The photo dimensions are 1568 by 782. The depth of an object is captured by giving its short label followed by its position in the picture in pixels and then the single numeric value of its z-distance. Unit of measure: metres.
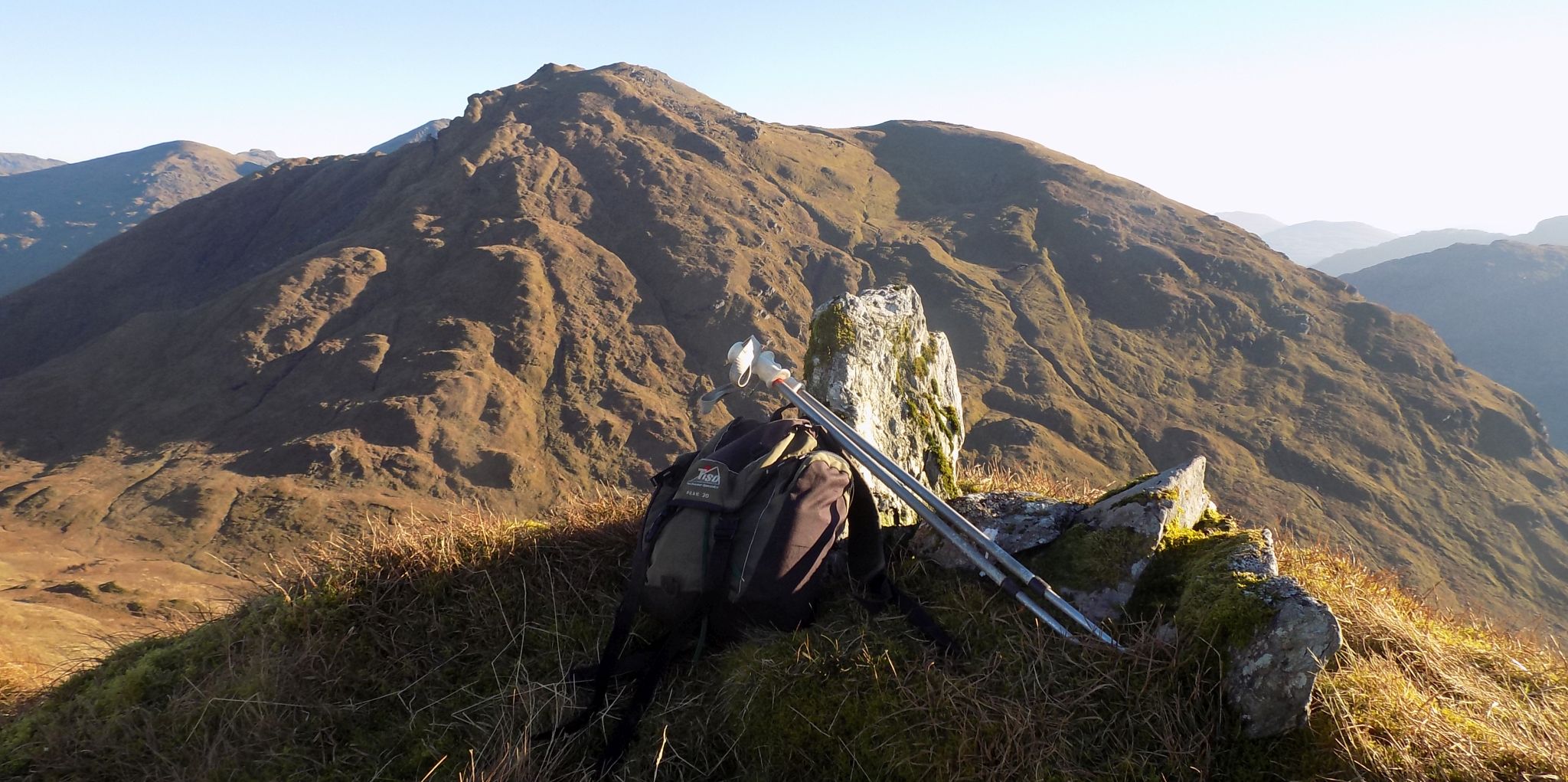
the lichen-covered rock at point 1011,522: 3.36
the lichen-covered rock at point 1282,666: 2.11
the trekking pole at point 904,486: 2.81
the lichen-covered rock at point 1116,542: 3.00
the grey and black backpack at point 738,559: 2.88
